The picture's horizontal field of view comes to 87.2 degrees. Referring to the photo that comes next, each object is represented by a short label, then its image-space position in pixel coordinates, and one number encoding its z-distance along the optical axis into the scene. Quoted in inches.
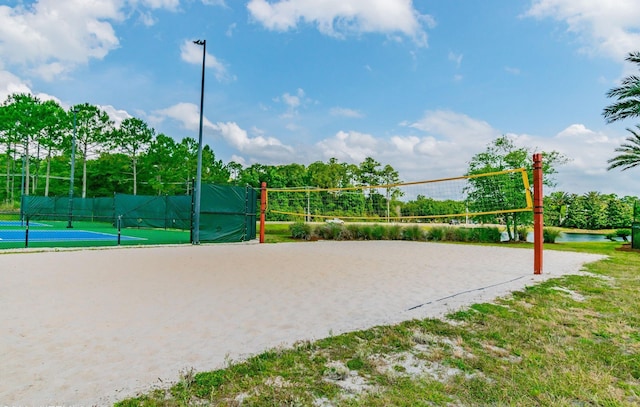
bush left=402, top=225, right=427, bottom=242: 581.0
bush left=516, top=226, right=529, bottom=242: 609.3
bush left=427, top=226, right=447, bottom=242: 573.3
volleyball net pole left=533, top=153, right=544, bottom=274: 242.8
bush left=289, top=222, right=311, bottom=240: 579.8
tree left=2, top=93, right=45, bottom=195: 1072.8
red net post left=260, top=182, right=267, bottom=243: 474.6
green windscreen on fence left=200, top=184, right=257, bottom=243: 451.8
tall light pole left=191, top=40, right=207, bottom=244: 428.1
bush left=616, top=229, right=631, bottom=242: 640.0
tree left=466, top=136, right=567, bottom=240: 620.7
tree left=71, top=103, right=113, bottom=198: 1241.4
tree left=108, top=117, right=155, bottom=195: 1312.7
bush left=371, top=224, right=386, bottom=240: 585.3
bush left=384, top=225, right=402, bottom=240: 587.8
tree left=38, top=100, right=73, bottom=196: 1114.0
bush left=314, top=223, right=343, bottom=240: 581.9
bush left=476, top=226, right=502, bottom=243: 581.0
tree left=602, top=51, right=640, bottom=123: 386.6
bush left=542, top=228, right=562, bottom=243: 572.7
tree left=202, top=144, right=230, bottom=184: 1545.3
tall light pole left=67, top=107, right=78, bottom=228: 622.9
